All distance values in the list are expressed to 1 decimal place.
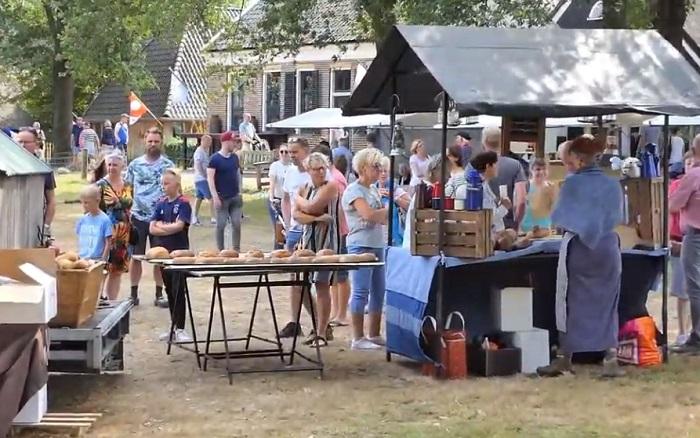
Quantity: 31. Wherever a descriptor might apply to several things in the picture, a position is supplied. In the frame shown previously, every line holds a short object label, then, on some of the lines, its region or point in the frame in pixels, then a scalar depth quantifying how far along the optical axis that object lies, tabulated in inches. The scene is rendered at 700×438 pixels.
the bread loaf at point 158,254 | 345.7
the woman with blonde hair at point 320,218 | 383.6
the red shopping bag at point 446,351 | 343.6
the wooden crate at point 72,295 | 295.9
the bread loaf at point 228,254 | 344.8
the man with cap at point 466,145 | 507.2
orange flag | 1441.9
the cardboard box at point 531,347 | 353.4
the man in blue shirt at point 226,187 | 571.8
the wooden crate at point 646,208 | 373.1
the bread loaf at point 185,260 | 332.2
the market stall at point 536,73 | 330.3
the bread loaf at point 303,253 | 348.2
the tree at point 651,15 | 746.8
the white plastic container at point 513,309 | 355.9
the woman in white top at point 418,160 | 592.1
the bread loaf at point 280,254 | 344.3
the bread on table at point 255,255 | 345.1
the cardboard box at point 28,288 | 252.8
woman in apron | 337.4
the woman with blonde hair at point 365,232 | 372.2
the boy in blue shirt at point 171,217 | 444.5
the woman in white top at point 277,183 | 577.4
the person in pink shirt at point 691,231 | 371.6
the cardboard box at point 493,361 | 348.5
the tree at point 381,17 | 738.2
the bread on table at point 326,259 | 336.8
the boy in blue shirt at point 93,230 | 402.6
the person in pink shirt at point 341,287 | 403.9
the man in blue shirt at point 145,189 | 468.1
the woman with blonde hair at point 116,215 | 433.4
